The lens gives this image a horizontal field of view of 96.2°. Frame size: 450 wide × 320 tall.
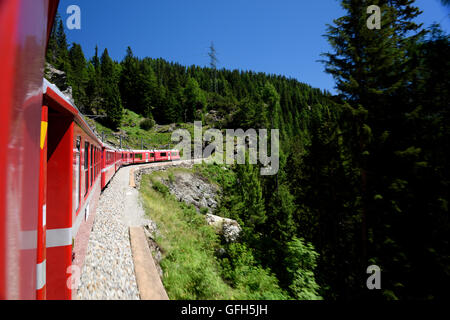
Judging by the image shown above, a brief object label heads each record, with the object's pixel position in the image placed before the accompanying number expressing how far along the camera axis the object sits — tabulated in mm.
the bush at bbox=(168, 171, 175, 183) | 22627
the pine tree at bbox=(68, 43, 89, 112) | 57109
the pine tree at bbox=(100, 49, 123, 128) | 54062
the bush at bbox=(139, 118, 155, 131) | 65500
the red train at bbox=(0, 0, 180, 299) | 823
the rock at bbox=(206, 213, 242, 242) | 12755
